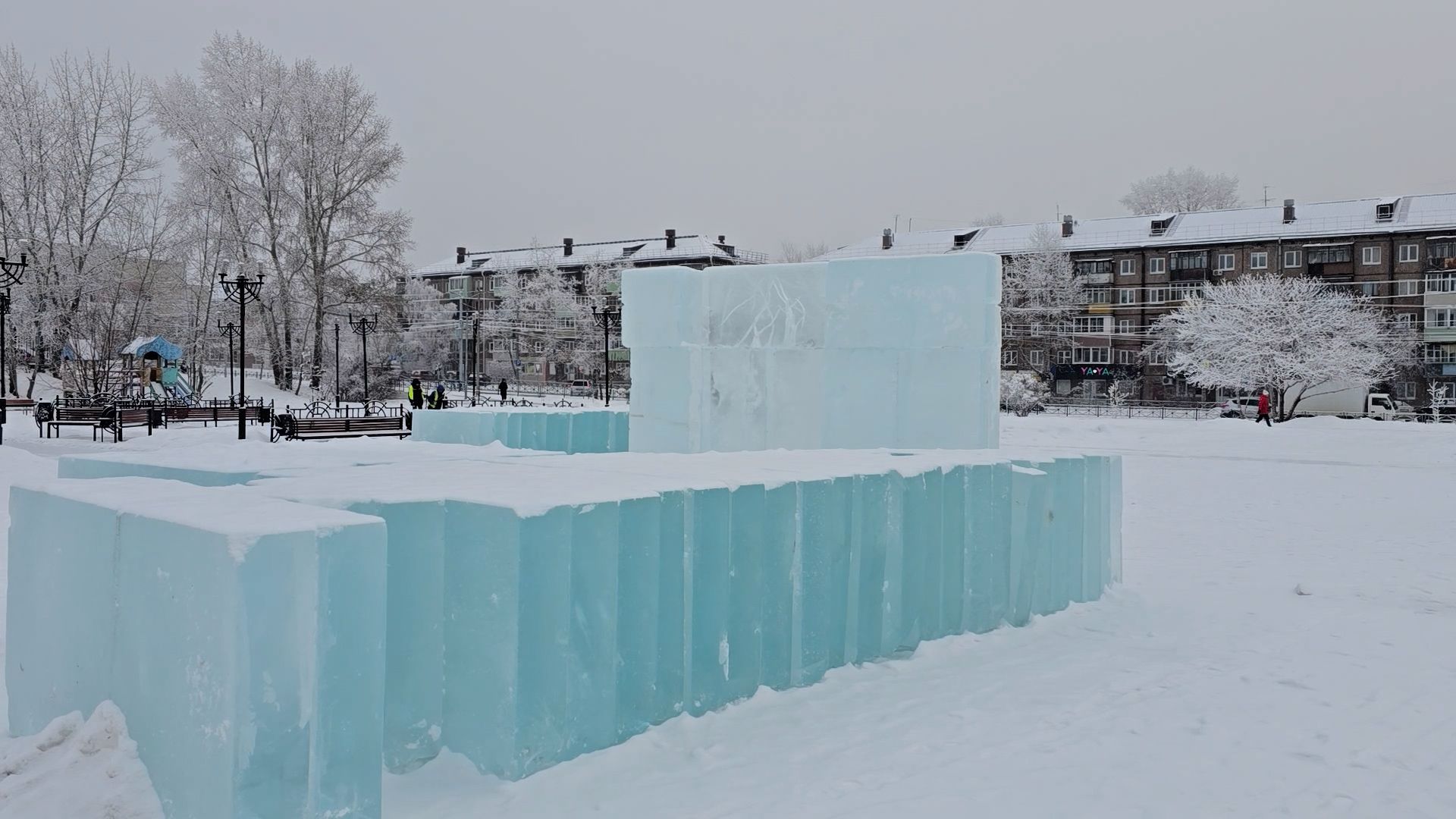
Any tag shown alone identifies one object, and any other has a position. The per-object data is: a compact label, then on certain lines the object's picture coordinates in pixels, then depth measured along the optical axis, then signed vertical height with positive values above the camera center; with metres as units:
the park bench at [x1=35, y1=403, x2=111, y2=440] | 23.42 -0.73
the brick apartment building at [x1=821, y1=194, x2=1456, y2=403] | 50.75 +6.54
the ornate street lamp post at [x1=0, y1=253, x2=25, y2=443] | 22.35 +2.17
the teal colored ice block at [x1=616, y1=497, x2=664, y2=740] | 4.78 -1.03
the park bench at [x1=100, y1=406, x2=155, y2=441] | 22.55 -0.77
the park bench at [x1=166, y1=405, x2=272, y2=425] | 26.08 -0.74
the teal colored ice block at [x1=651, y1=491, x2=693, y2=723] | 4.98 -1.06
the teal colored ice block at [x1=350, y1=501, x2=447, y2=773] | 4.30 -0.99
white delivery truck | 45.38 -0.55
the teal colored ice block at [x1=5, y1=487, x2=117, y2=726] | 4.04 -0.91
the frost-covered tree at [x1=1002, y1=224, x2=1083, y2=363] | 56.44 +5.06
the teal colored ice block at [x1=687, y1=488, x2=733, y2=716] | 5.15 -1.06
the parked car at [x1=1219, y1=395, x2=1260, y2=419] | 40.81 -0.84
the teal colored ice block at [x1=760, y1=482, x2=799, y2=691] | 5.54 -1.03
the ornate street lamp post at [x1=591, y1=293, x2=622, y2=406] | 54.65 +4.00
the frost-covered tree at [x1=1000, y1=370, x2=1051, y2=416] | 38.41 -0.21
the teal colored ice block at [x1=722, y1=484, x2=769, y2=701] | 5.35 -1.05
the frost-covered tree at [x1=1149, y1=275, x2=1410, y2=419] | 39.06 +1.87
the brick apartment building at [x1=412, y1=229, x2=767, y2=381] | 67.75 +8.39
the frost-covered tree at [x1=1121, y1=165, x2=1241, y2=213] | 66.06 +12.35
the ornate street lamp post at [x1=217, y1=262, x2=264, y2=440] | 23.08 +1.21
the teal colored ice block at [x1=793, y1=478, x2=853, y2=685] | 5.74 -1.06
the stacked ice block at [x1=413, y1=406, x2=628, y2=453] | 14.59 -0.59
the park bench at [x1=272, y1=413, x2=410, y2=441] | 22.39 -0.91
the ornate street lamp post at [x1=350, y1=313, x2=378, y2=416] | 35.00 +2.26
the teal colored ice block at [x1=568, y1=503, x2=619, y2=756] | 4.52 -1.05
